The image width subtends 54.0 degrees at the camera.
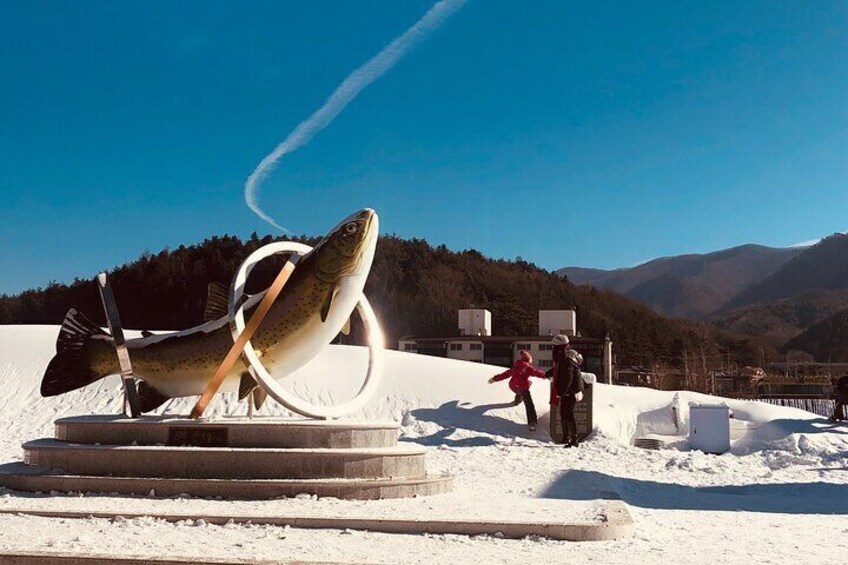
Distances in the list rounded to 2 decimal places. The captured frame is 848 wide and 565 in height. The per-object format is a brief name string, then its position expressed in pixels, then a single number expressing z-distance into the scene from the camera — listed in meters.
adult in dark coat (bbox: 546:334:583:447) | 14.77
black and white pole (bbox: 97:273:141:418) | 10.59
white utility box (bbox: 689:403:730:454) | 15.58
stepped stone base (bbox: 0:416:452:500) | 8.70
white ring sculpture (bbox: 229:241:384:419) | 9.80
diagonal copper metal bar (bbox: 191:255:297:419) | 9.88
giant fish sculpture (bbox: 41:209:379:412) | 10.34
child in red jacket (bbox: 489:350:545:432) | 16.30
